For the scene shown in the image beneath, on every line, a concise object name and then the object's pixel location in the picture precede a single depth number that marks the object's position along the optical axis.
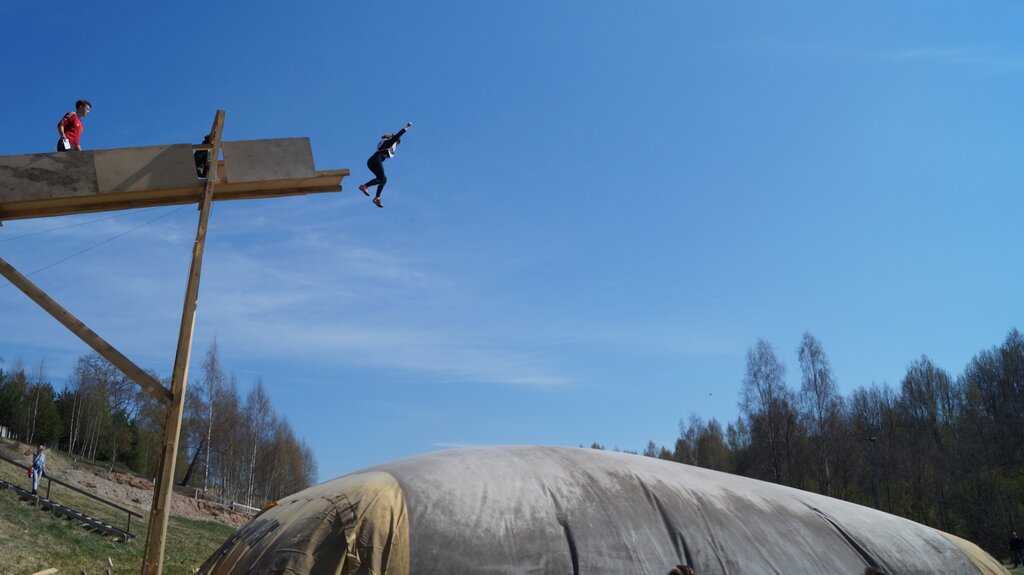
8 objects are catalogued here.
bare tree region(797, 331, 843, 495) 46.31
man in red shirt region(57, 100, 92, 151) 8.52
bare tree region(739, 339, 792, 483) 47.44
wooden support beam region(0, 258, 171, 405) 7.54
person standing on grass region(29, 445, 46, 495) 24.47
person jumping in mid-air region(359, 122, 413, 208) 11.26
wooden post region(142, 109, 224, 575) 7.25
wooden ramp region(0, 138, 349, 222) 8.00
